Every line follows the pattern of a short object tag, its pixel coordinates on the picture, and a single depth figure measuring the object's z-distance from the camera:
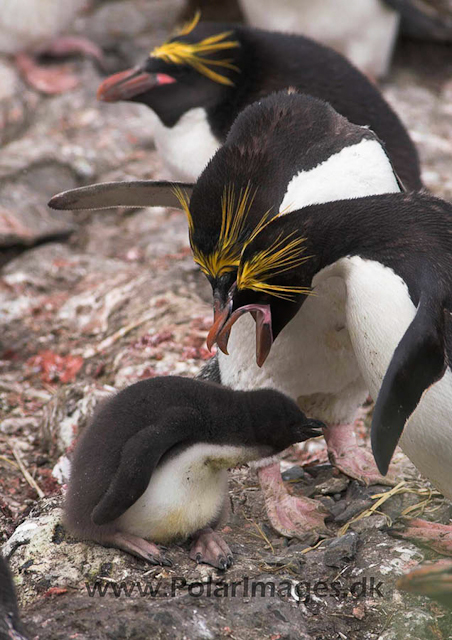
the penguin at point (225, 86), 9.68
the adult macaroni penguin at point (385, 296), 5.31
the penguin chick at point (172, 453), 6.15
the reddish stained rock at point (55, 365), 10.06
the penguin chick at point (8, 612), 4.79
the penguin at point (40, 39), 15.10
